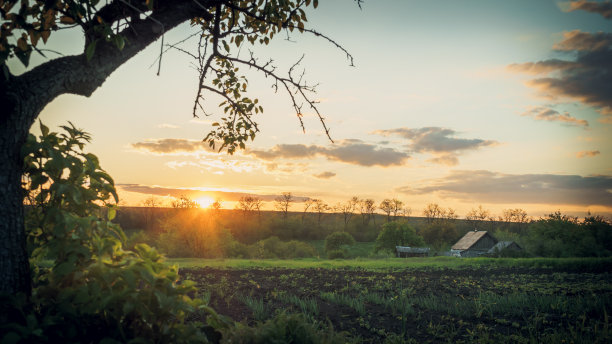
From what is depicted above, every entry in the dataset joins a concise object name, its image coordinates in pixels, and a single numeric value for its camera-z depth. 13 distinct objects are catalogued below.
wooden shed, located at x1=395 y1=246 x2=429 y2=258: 51.47
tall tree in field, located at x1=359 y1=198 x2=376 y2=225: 90.38
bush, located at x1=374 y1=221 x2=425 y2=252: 55.75
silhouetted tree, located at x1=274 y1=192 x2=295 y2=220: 80.88
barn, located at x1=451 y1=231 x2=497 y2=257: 50.06
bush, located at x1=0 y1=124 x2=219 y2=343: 2.28
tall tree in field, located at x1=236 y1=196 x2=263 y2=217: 67.57
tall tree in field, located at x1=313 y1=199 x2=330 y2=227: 88.05
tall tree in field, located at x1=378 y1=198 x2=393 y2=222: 90.81
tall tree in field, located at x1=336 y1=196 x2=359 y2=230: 87.88
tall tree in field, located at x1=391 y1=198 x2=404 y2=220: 89.63
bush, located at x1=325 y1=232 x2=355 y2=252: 54.91
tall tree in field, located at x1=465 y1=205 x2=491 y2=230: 91.72
